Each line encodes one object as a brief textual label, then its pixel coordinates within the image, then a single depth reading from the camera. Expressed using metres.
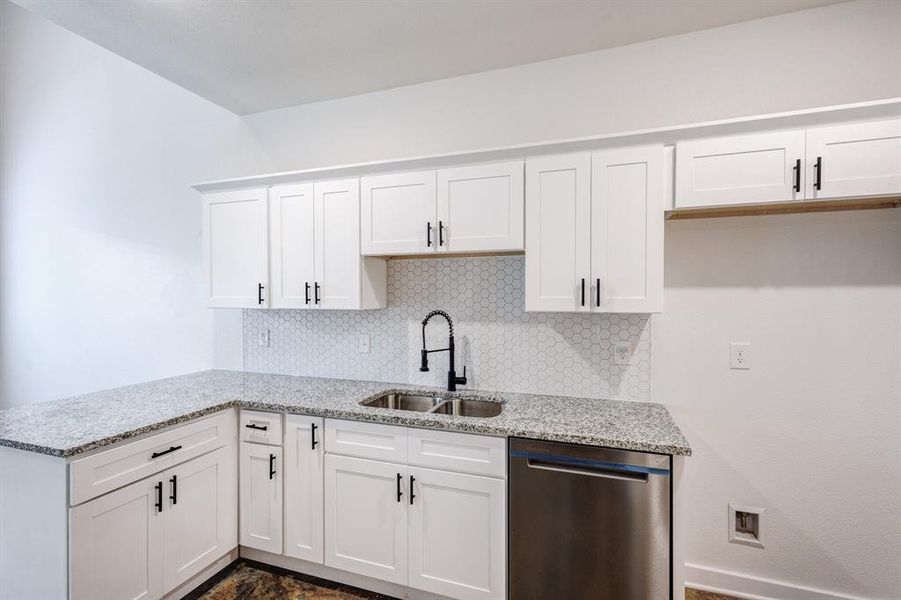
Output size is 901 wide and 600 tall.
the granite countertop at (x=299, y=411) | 1.70
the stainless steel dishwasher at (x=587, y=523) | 1.64
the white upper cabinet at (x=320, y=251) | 2.45
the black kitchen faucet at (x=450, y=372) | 2.40
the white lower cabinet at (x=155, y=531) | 1.67
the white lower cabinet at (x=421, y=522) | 1.87
